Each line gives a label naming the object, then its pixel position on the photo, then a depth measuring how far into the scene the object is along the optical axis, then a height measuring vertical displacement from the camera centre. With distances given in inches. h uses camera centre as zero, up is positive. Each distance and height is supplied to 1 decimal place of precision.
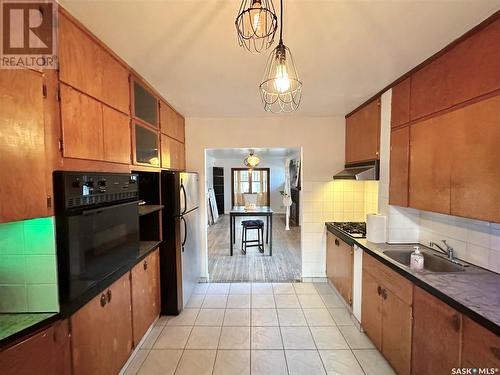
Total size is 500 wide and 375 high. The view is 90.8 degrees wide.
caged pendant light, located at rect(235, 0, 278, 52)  37.3 +25.7
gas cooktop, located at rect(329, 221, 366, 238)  109.0 -24.4
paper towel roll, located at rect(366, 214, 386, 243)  96.2 -19.4
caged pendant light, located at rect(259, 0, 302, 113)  44.6 +34.8
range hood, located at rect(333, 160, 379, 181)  106.2 +3.1
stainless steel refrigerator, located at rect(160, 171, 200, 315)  105.7 -28.3
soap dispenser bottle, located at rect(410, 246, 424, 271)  75.4 -25.3
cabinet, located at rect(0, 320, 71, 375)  41.8 -32.3
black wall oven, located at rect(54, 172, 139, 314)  50.1 -12.4
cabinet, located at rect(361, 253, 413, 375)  67.7 -41.8
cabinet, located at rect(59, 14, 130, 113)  52.3 +27.7
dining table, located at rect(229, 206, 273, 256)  194.9 -27.3
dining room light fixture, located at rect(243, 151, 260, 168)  229.0 +16.6
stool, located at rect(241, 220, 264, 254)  201.3 -39.9
